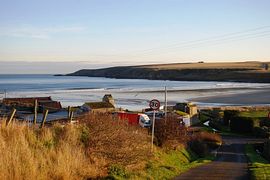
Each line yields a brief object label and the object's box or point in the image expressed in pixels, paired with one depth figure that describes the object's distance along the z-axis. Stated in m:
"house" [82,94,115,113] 33.79
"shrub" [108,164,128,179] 10.95
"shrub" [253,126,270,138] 34.92
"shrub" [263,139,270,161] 23.94
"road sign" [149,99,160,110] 15.17
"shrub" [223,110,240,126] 42.05
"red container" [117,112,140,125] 25.68
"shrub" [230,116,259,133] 38.20
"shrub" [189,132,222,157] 22.52
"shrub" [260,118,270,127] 39.05
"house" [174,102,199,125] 43.66
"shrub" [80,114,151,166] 11.62
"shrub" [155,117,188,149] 17.35
